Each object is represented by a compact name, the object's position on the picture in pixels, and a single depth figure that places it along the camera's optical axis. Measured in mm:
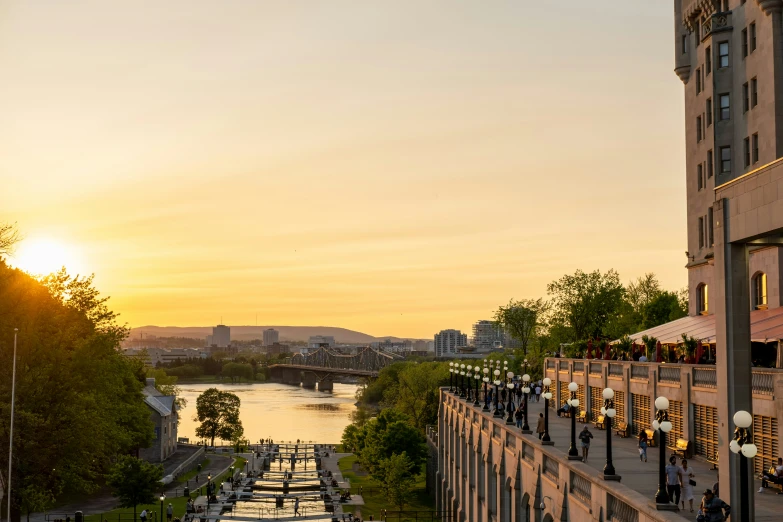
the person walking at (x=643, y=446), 33272
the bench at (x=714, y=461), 32175
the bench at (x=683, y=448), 35156
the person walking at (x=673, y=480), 23391
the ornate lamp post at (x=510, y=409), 42772
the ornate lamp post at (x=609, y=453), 24094
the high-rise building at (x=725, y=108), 46344
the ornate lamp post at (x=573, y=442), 28855
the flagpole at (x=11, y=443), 46906
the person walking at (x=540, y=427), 37497
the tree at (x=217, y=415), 136750
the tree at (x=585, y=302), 107688
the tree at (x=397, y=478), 78938
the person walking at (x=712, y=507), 18906
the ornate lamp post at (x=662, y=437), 19462
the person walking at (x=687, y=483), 23422
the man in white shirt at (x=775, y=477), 25906
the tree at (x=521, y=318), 130750
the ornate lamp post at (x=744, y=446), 15812
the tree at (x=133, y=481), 64312
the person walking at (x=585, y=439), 31109
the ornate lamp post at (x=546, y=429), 33000
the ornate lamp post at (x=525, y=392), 38094
